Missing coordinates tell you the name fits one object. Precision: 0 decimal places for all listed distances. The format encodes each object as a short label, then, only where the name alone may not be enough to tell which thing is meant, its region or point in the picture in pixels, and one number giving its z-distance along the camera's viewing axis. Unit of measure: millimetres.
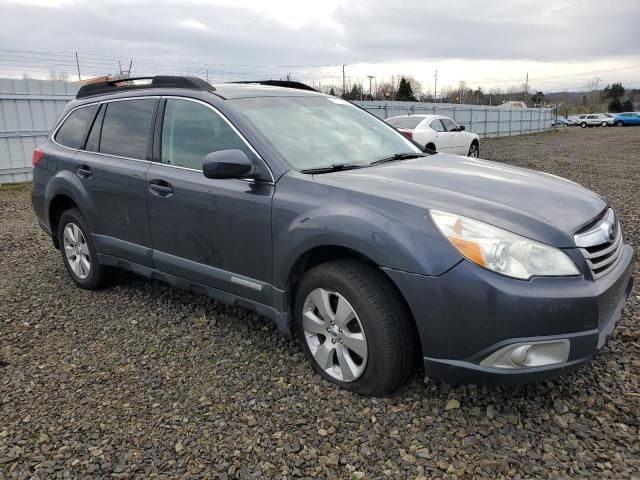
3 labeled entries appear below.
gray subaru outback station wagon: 2389
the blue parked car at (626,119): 47375
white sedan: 14362
